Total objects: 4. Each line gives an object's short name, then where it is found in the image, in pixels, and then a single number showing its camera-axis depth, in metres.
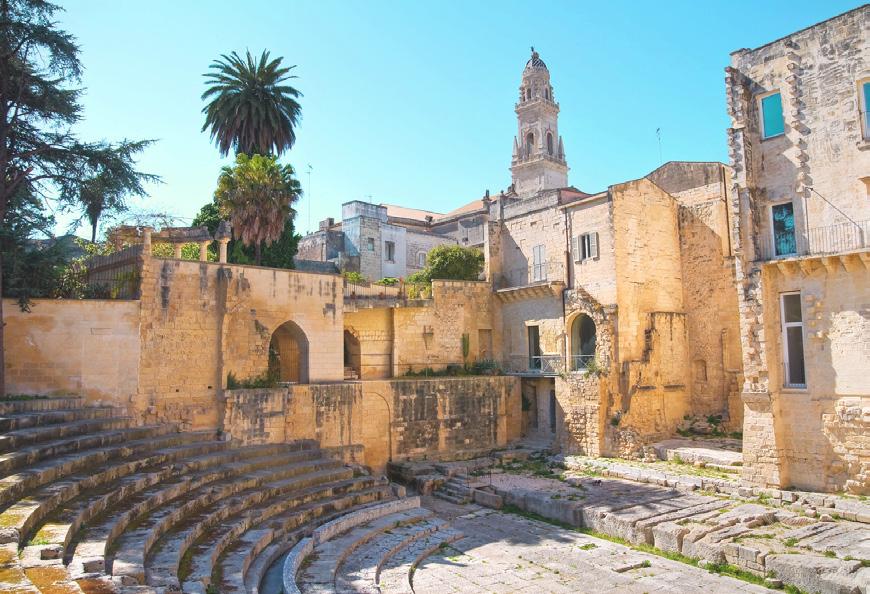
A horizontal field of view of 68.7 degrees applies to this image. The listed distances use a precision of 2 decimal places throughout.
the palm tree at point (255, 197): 23.81
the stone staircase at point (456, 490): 18.31
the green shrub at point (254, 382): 17.84
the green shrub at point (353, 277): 26.70
